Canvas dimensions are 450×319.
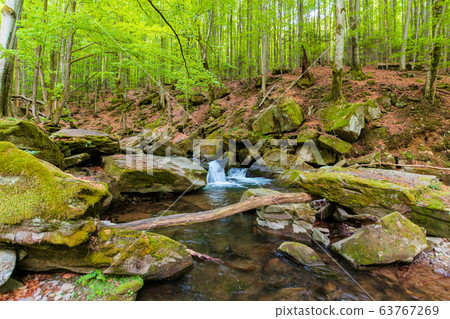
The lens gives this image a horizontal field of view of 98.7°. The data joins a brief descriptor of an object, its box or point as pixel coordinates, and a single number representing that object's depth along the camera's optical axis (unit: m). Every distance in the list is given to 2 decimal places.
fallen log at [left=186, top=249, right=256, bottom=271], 3.55
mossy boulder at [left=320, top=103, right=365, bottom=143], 9.16
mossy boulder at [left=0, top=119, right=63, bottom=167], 4.36
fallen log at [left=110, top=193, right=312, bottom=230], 3.86
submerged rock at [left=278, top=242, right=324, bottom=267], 3.58
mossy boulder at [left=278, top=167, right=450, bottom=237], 3.78
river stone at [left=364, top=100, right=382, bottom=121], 9.91
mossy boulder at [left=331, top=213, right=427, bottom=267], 3.31
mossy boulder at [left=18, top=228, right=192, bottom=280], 2.55
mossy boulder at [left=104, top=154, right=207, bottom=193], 6.45
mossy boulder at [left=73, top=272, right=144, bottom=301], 2.34
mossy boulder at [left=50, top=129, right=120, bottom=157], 6.32
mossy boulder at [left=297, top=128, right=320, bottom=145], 9.72
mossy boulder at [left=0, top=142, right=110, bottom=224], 2.41
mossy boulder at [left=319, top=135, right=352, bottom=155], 9.04
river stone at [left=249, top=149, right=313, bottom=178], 9.70
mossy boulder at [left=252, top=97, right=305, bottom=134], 10.93
